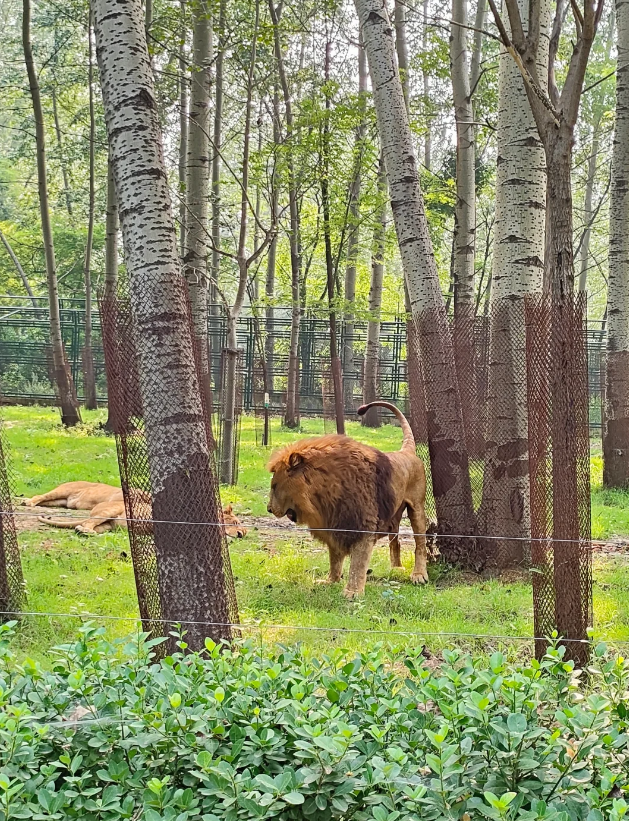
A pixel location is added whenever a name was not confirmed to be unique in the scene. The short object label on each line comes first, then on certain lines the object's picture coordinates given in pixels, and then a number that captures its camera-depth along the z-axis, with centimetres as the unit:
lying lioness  891
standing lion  689
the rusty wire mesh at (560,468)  439
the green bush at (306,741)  217
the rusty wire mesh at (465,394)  811
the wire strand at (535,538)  439
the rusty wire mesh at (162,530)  442
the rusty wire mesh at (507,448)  719
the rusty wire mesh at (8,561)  575
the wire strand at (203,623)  427
